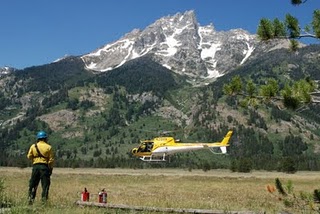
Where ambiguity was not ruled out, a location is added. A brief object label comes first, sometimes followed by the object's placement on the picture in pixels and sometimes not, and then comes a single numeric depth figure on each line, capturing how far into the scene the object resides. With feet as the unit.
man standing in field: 53.42
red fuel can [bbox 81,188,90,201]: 66.23
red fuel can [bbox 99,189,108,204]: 64.03
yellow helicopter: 173.88
